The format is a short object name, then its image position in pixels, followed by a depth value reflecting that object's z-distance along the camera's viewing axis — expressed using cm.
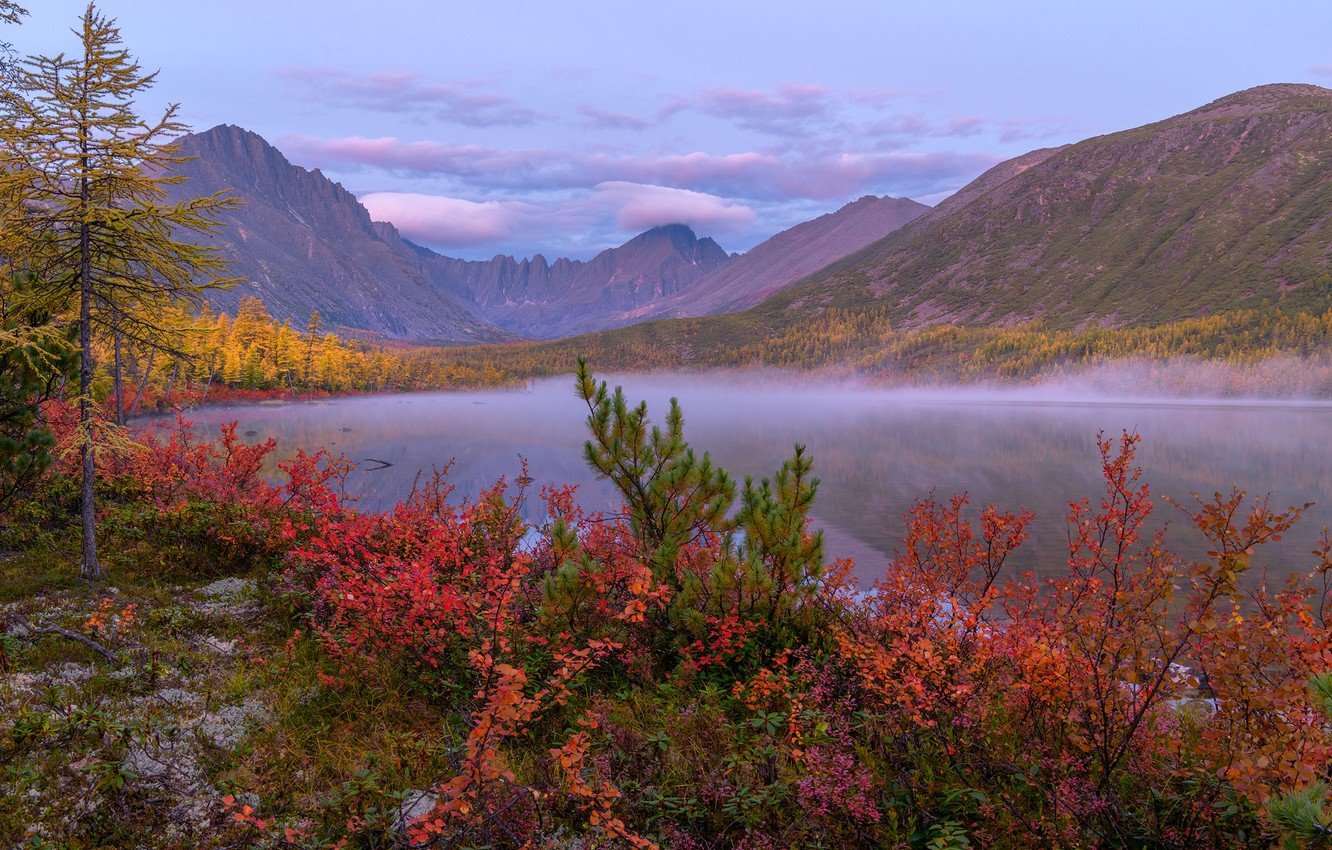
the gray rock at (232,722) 636
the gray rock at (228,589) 1033
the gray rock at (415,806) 497
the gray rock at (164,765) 552
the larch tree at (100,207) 947
